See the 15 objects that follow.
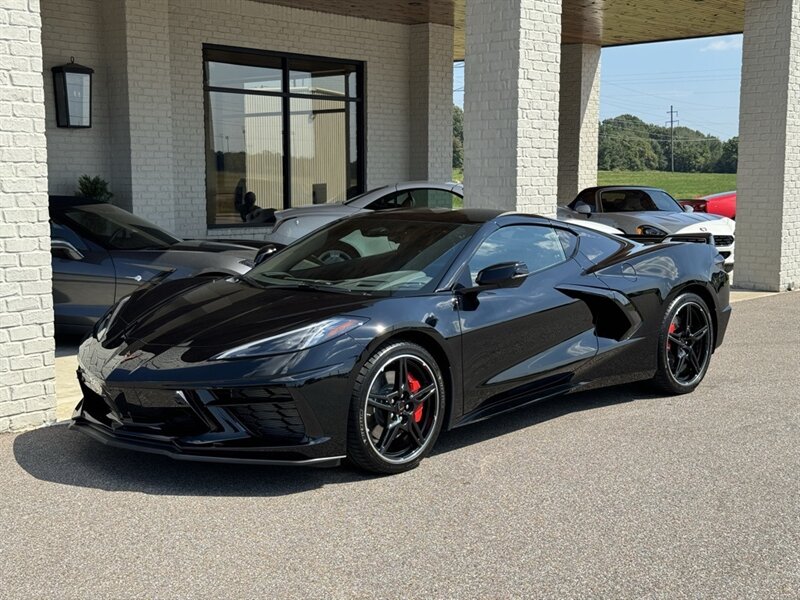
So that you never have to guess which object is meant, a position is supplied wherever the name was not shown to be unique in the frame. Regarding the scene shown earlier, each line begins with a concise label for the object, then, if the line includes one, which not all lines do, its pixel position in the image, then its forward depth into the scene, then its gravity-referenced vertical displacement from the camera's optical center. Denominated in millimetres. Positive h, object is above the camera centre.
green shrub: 12758 -193
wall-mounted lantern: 12531 +1044
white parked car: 13336 -591
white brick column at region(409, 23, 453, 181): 17625 +1430
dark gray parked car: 8422 -772
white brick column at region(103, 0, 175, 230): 12922 +949
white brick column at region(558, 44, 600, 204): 21391 +1229
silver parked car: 12070 -420
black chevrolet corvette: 4699 -916
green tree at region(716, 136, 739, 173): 85250 +1406
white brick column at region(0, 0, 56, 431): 5863 -359
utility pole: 93512 +1774
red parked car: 20578 -685
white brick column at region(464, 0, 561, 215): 9375 +712
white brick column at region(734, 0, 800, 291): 13289 +354
